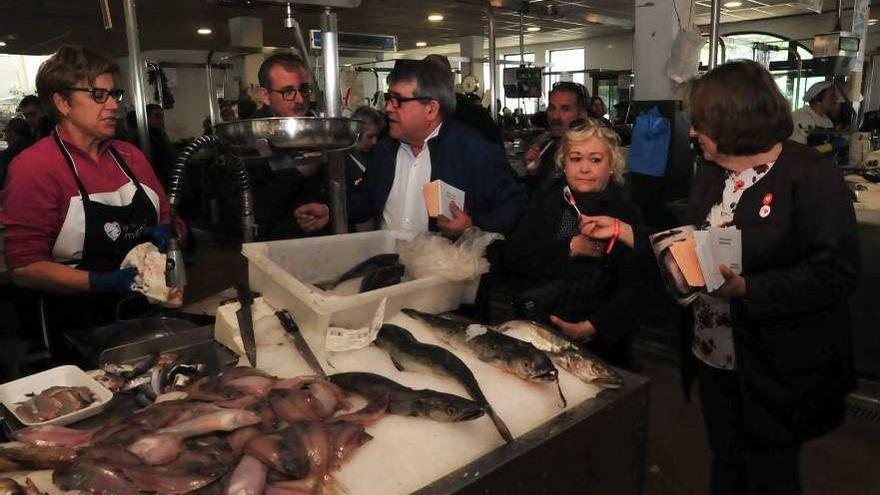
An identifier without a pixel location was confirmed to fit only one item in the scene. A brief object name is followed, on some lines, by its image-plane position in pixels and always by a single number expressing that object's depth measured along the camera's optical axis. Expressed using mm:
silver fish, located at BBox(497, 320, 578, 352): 1562
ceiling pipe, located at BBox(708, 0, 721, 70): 3861
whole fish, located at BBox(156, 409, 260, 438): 1183
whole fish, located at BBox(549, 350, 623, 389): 1445
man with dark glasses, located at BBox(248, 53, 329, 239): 2557
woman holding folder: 1700
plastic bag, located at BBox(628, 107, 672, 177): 4738
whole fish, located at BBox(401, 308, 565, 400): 1407
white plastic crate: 1616
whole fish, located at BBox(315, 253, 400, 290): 2002
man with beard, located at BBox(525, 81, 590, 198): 4098
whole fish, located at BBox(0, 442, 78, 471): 1135
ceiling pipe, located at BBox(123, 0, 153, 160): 3364
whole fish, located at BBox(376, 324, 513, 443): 1379
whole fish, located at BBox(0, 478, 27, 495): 1000
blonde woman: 2148
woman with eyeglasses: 2002
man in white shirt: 2439
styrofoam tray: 1391
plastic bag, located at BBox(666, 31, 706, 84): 4465
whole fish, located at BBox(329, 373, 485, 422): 1248
